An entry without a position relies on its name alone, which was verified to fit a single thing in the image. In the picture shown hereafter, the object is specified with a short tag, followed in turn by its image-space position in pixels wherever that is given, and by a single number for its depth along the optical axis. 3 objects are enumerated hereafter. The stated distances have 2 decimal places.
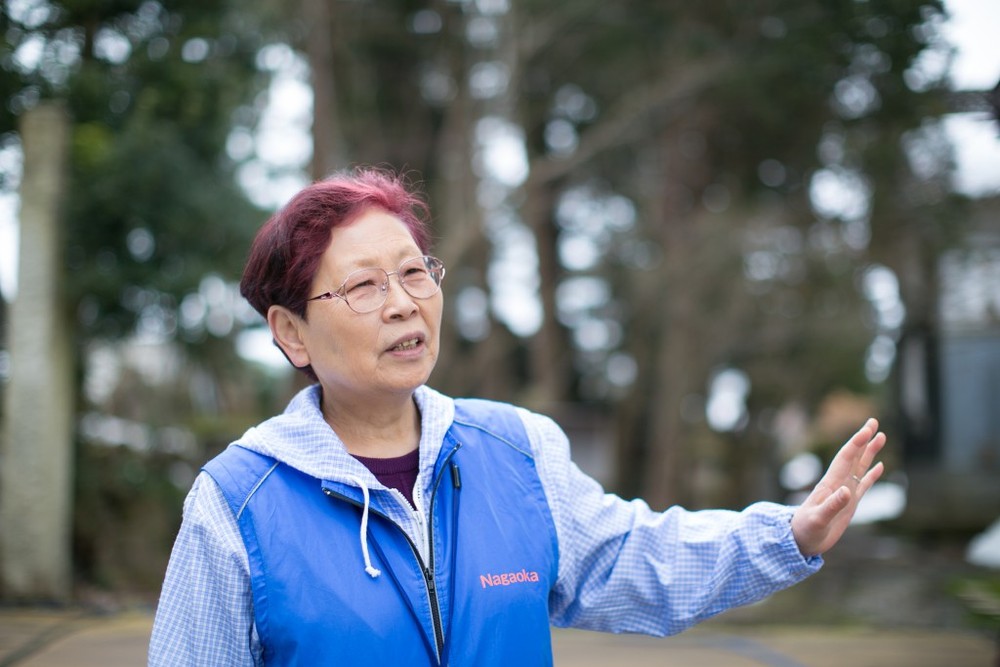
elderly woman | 1.70
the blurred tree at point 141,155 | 6.98
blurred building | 12.98
